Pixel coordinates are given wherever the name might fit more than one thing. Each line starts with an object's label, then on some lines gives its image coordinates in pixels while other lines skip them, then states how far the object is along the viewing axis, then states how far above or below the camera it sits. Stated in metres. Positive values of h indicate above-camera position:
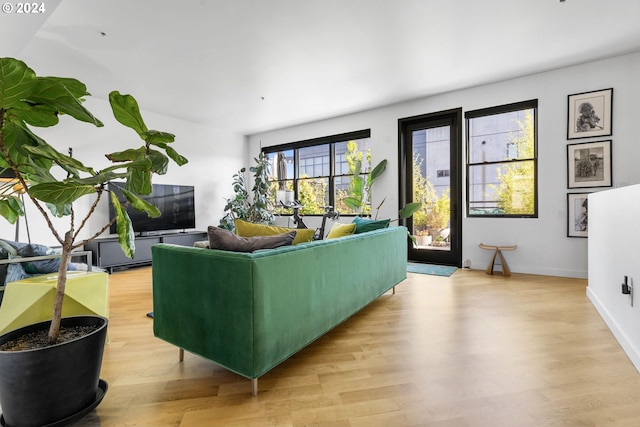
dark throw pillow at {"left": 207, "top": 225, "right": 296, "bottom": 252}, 1.61 -0.20
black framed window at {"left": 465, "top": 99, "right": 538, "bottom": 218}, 3.99 +0.58
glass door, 4.53 +0.34
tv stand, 4.18 -0.62
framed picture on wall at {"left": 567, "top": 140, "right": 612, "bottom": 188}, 3.50 +0.45
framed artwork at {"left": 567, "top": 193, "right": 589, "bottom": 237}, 3.61 -0.16
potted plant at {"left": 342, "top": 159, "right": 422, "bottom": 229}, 4.65 +0.30
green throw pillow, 2.79 -0.20
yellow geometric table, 1.71 -0.54
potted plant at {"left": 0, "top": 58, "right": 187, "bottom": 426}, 1.04 +0.06
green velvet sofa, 1.42 -0.51
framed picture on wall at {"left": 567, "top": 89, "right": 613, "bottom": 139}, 3.48 +1.04
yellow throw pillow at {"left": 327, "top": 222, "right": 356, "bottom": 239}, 2.60 -0.23
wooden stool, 3.89 -0.75
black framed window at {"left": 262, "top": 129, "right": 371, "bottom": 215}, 5.53 +0.76
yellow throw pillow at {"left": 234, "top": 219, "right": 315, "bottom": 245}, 2.06 -0.18
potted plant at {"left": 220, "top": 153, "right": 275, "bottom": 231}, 5.97 +0.10
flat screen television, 4.70 -0.06
